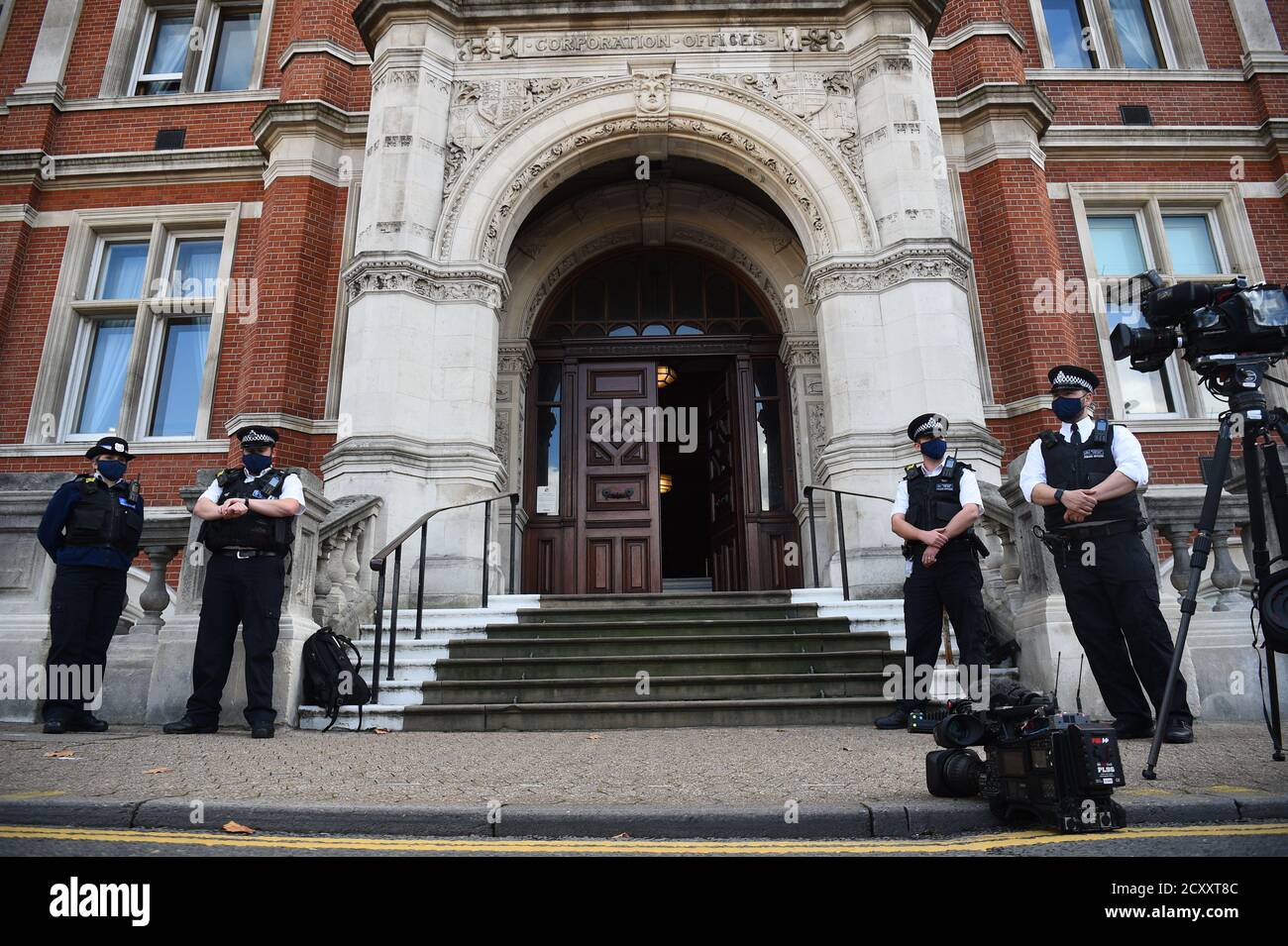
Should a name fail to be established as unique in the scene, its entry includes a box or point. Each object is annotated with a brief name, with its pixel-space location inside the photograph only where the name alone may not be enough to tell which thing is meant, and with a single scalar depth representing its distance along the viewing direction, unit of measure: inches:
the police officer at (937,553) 208.2
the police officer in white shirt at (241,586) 214.4
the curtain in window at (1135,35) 506.9
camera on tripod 151.3
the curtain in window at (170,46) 513.0
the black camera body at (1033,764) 104.1
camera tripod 140.8
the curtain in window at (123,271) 472.1
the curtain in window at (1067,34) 502.9
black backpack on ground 235.0
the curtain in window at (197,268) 462.9
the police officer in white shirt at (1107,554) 181.2
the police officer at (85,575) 220.4
